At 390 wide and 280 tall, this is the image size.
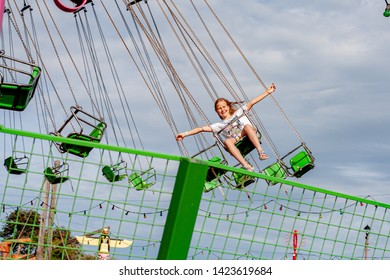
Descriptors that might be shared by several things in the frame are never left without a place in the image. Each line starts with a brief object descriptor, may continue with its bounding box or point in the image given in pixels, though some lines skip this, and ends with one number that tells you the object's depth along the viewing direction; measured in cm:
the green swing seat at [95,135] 1496
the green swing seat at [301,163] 1371
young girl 1197
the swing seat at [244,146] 1226
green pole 407
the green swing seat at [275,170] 1369
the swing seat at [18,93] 734
